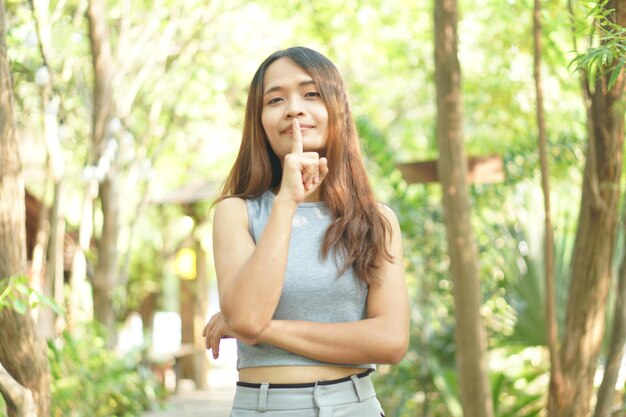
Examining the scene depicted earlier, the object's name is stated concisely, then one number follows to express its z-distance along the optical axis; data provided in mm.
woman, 1927
